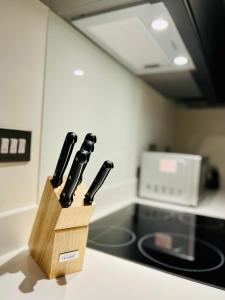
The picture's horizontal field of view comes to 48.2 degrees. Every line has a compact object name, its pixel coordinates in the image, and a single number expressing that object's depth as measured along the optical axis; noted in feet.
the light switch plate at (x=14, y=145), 2.00
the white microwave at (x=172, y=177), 4.09
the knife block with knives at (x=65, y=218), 1.74
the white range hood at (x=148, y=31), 2.20
